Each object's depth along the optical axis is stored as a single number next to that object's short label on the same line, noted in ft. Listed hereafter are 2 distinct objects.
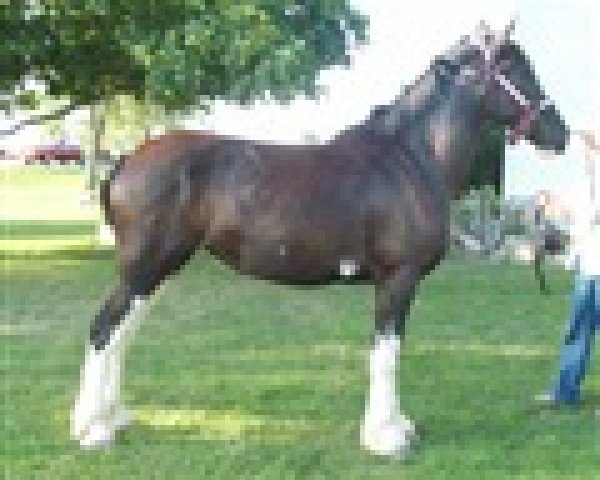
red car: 230.68
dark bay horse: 19.19
